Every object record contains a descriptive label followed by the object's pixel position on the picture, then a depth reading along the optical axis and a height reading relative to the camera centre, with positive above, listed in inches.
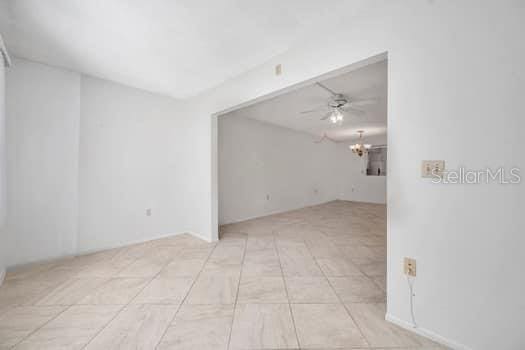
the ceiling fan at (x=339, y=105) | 133.7 +52.9
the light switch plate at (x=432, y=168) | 50.8 +1.8
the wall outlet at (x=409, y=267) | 54.8 -25.7
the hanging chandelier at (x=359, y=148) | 234.2 +32.6
